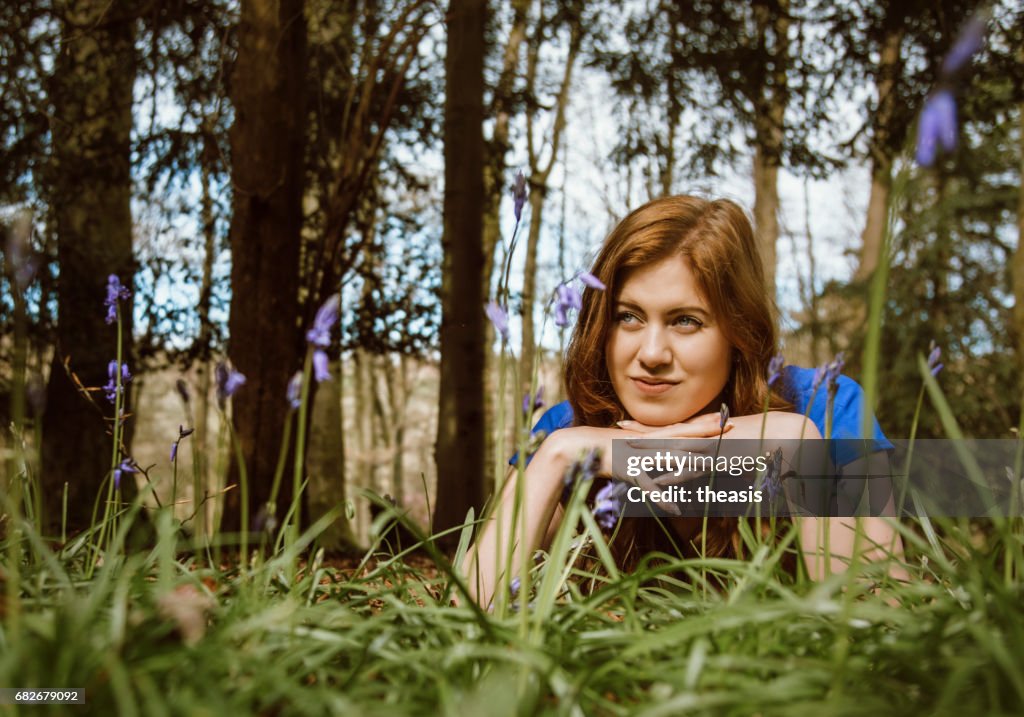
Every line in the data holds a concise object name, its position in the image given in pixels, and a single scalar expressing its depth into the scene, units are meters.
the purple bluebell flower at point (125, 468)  1.48
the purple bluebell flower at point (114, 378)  1.47
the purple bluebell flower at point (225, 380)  1.06
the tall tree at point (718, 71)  5.97
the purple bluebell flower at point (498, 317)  0.97
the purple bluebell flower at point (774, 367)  1.39
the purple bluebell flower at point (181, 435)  1.43
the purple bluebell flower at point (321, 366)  0.91
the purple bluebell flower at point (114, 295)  1.47
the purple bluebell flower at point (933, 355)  1.23
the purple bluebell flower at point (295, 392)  1.03
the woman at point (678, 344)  1.80
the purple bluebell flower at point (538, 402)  1.24
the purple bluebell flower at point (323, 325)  0.94
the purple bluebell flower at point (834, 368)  1.31
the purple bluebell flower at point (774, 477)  1.39
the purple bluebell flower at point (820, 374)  1.27
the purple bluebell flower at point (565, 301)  1.02
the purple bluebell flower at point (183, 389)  1.19
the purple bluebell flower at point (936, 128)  0.72
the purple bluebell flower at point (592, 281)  1.00
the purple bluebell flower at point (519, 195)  1.01
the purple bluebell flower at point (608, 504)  1.24
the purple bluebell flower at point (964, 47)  0.68
